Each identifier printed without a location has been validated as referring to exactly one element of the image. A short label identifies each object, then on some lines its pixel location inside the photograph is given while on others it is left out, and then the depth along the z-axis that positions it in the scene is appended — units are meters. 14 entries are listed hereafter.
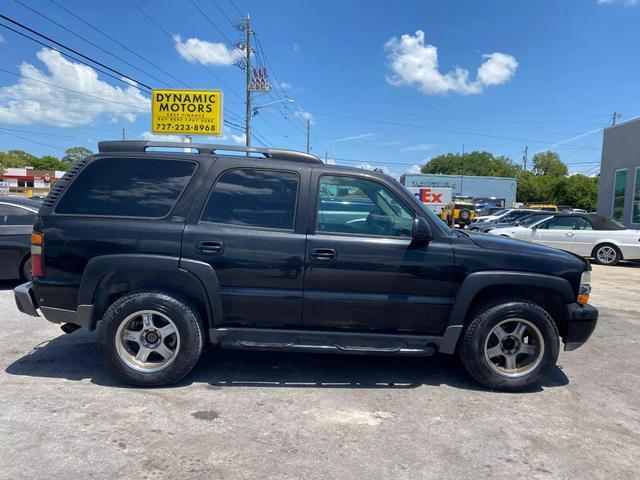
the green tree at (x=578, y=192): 56.31
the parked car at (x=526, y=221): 14.52
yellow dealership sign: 18.72
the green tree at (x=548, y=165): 95.25
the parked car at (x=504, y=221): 16.33
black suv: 3.73
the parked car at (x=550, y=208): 32.83
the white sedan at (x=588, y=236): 12.69
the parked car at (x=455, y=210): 19.59
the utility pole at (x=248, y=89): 30.64
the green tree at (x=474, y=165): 108.62
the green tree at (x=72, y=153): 122.86
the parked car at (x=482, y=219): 24.16
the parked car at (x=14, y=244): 7.14
